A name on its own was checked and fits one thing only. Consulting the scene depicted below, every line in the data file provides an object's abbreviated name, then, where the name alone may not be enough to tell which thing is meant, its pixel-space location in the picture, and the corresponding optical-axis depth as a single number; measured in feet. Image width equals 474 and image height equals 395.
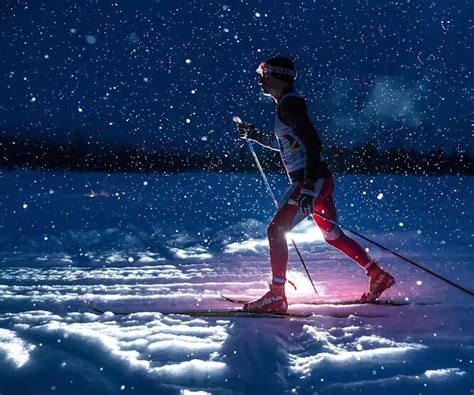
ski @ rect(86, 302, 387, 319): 13.67
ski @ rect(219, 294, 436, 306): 15.16
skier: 14.76
